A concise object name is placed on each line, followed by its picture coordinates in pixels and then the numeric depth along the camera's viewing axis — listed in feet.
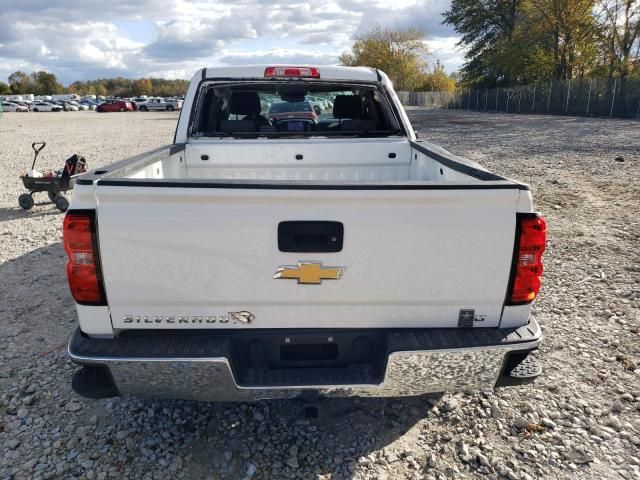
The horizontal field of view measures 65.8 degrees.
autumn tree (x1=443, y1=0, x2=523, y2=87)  145.59
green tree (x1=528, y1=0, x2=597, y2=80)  118.52
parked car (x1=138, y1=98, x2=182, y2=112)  202.49
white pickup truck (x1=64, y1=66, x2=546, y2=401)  7.33
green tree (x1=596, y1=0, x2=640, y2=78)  110.83
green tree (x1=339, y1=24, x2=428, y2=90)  214.69
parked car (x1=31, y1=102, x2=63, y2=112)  211.41
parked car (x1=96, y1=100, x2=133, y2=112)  194.70
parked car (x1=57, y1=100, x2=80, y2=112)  223.49
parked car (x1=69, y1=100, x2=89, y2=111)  232.84
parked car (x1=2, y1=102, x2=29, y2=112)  204.85
